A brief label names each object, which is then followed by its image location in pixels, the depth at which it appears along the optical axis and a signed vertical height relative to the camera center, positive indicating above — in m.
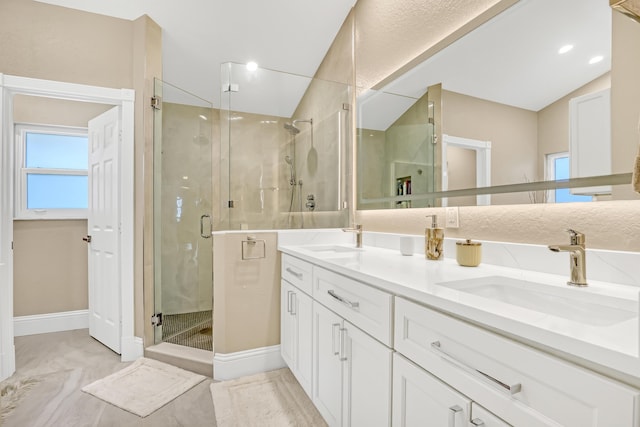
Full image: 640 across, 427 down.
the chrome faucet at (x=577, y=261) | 0.93 -0.15
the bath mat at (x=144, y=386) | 1.85 -1.14
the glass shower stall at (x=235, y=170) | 2.29 +0.38
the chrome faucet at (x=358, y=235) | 2.11 -0.15
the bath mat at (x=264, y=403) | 1.68 -1.14
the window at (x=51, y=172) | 2.96 +0.42
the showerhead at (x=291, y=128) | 2.49 +0.70
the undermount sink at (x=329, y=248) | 2.04 -0.24
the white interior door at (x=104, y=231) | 2.55 -0.14
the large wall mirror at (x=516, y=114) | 1.03 +0.43
